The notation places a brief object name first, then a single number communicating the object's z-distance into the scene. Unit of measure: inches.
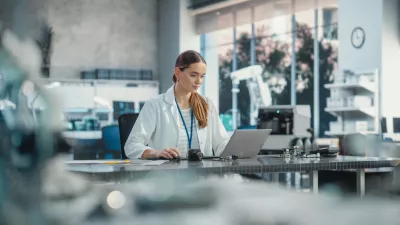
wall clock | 313.4
